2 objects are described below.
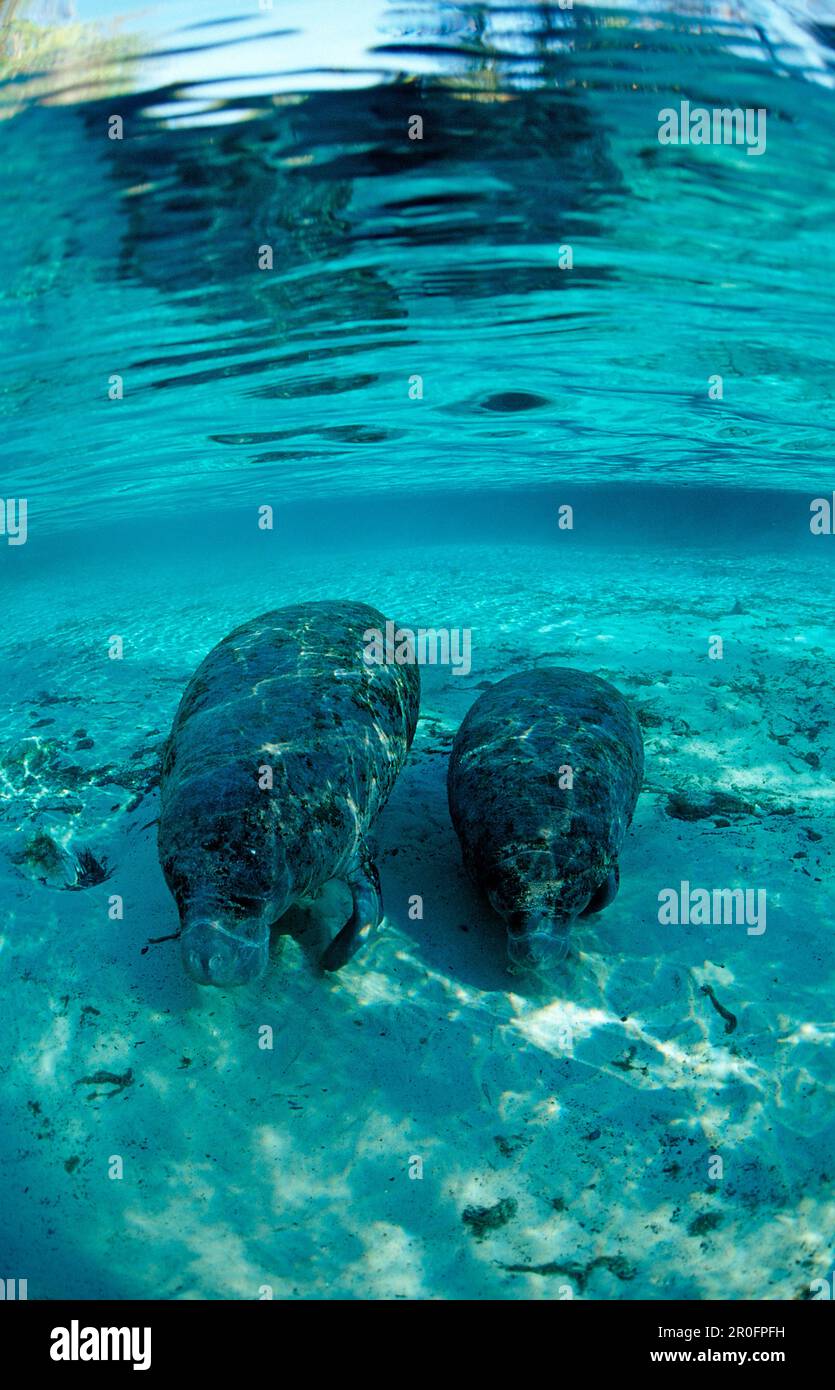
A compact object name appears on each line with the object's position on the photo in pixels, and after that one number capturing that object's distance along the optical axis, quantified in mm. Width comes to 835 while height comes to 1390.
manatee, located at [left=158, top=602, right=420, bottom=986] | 3566
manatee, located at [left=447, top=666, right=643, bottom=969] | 4102
